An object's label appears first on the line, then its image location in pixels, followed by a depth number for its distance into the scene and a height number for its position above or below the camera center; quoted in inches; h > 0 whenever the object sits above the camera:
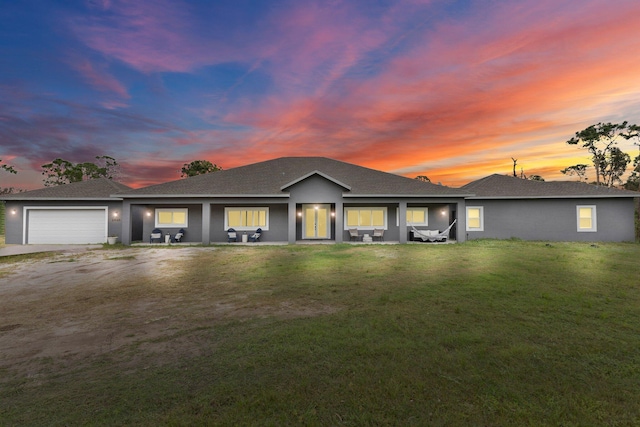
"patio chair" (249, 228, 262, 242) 682.2 -41.8
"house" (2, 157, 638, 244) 653.3 +18.6
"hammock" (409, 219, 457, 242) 672.4 -43.0
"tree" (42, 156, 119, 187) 1488.7 +263.7
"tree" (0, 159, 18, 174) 1210.6 +228.4
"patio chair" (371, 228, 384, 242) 689.6 -37.9
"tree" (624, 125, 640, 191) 1088.2 +206.2
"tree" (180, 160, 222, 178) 1507.1 +279.1
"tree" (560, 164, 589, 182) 1660.9 +274.5
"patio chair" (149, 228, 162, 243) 668.1 -36.5
